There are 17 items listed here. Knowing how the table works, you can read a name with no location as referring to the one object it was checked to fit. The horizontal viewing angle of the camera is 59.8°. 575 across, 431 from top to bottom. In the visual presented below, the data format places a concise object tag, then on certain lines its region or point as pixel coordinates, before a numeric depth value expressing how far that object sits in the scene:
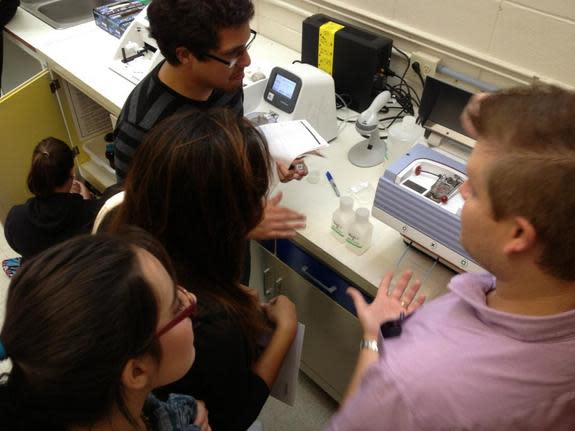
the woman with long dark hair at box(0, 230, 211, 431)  0.61
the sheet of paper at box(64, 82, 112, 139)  2.27
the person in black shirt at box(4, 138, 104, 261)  1.81
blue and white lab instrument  1.14
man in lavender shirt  0.66
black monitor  1.46
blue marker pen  1.48
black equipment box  1.73
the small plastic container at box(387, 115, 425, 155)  1.67
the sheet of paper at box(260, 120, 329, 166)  1.37
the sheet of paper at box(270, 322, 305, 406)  1.23
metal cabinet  1.46
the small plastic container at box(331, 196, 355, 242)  1.31
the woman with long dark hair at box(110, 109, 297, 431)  0.94
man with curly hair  1.27
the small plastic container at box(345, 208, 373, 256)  1.28
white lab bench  1.32
